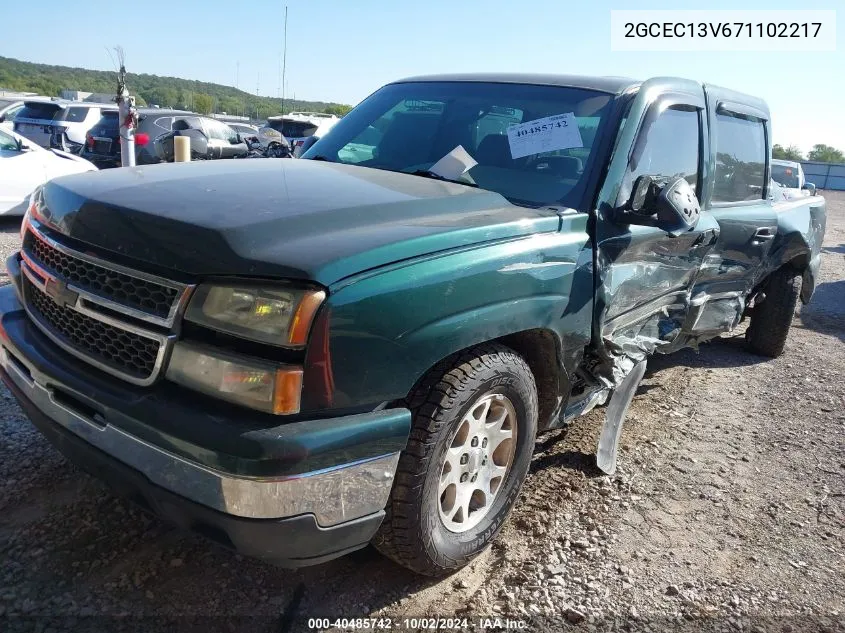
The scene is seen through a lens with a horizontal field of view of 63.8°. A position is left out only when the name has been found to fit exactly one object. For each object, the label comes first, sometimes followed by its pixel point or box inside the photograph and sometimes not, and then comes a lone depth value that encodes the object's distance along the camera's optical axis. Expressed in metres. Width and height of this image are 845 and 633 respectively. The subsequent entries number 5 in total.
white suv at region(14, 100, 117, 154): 14.78
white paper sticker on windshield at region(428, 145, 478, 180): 3.00
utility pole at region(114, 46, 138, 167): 7.83
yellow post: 5.53
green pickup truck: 1.84
